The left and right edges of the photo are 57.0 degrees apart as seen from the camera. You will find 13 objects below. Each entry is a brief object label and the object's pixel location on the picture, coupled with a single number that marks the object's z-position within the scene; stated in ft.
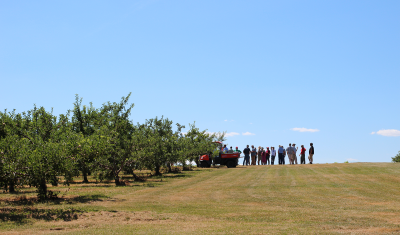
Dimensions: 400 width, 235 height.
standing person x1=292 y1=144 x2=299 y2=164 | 121.22
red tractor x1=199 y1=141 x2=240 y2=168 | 132.57
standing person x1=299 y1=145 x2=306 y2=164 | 120.16
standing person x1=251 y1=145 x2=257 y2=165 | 136.92
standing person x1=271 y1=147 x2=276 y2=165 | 129.56
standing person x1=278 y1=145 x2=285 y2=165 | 124.57
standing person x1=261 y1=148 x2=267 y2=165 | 133.69
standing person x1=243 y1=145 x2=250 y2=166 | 135.54
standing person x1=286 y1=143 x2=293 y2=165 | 121.40
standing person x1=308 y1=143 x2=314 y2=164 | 115.23
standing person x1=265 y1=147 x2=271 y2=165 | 133.55
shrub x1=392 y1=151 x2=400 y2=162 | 187.73
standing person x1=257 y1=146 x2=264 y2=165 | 134.75
